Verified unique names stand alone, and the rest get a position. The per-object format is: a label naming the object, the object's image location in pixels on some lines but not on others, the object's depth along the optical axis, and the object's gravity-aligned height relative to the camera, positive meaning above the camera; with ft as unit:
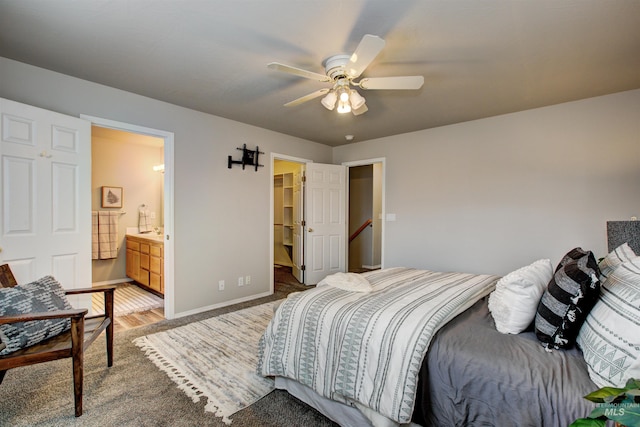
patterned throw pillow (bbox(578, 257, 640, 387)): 3.41 -1.55
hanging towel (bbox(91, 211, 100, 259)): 15.07 -1.69
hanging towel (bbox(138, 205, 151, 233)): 16.97 -0.83
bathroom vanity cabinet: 13.29 -2.74
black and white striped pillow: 4.22 -1.39
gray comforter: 3.76 -2.40
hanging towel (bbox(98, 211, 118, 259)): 15.34 -1.53
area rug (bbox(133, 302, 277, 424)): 6.47 -4.15
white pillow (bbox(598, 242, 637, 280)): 5.15 -0.87
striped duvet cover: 4.70 -2.38
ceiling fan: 5.91 +3.10
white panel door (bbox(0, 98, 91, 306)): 7.45 +0.28
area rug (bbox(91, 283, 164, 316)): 11.97 -4.25
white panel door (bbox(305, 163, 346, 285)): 15.99 -0.73
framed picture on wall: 15.70 +0.45
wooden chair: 5.26 -2.76
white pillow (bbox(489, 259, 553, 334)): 4.98 -1.57
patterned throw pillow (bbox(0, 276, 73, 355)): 5.53 -2.12
